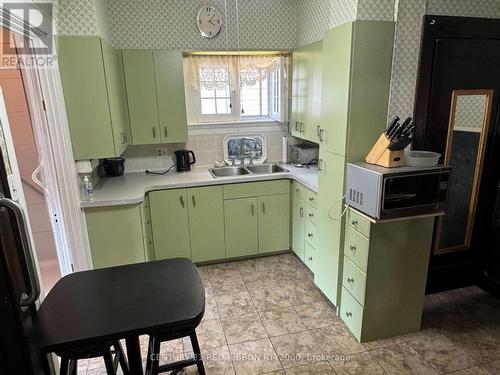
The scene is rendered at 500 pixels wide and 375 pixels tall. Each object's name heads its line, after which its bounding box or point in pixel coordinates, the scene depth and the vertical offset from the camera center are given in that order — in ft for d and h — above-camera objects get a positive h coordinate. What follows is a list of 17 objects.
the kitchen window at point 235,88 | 11.49 +0.52
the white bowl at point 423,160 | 6.48 -1.19
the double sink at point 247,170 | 11.84 -2.41
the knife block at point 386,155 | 6.40 -1.08
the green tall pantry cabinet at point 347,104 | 6.57 -0.08
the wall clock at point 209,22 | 10.57 +2.57
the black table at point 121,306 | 3.97 -2.64
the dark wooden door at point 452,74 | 6.98 +0.50
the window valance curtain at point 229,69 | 11.37 +1.16
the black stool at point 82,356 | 4.47 -3.50
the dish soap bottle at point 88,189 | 8.47 -2.08
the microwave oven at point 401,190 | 6.13 -1.72
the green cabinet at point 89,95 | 7.84 +0.27
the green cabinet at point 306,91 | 9.64 +0.30
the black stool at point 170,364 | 5.07 -4.05
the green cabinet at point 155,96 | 10.07 +0.27
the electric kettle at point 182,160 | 11.44 -1.92
